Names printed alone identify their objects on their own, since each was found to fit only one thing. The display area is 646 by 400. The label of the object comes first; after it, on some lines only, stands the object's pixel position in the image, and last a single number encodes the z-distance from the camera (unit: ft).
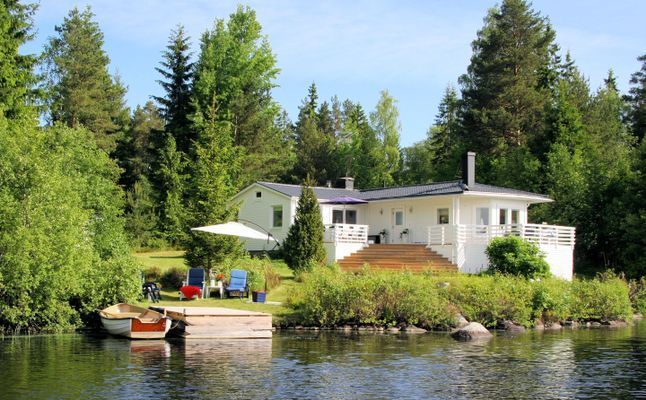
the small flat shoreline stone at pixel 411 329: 79.87
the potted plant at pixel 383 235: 128.98
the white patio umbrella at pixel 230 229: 87.56
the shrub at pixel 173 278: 92.07
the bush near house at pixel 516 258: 100.07
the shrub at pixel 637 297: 100.68
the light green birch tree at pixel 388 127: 216.95
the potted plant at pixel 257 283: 89.64
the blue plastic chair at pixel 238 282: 86.07
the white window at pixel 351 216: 133.90
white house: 110.32
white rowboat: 69.41
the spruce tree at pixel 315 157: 208.03
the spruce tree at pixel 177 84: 170.40
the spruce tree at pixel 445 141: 193.64
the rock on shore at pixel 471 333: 74.56
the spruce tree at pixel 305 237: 106.52
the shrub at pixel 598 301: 90.94
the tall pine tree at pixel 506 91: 172.24
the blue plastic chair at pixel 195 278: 86.58
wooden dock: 70.18
